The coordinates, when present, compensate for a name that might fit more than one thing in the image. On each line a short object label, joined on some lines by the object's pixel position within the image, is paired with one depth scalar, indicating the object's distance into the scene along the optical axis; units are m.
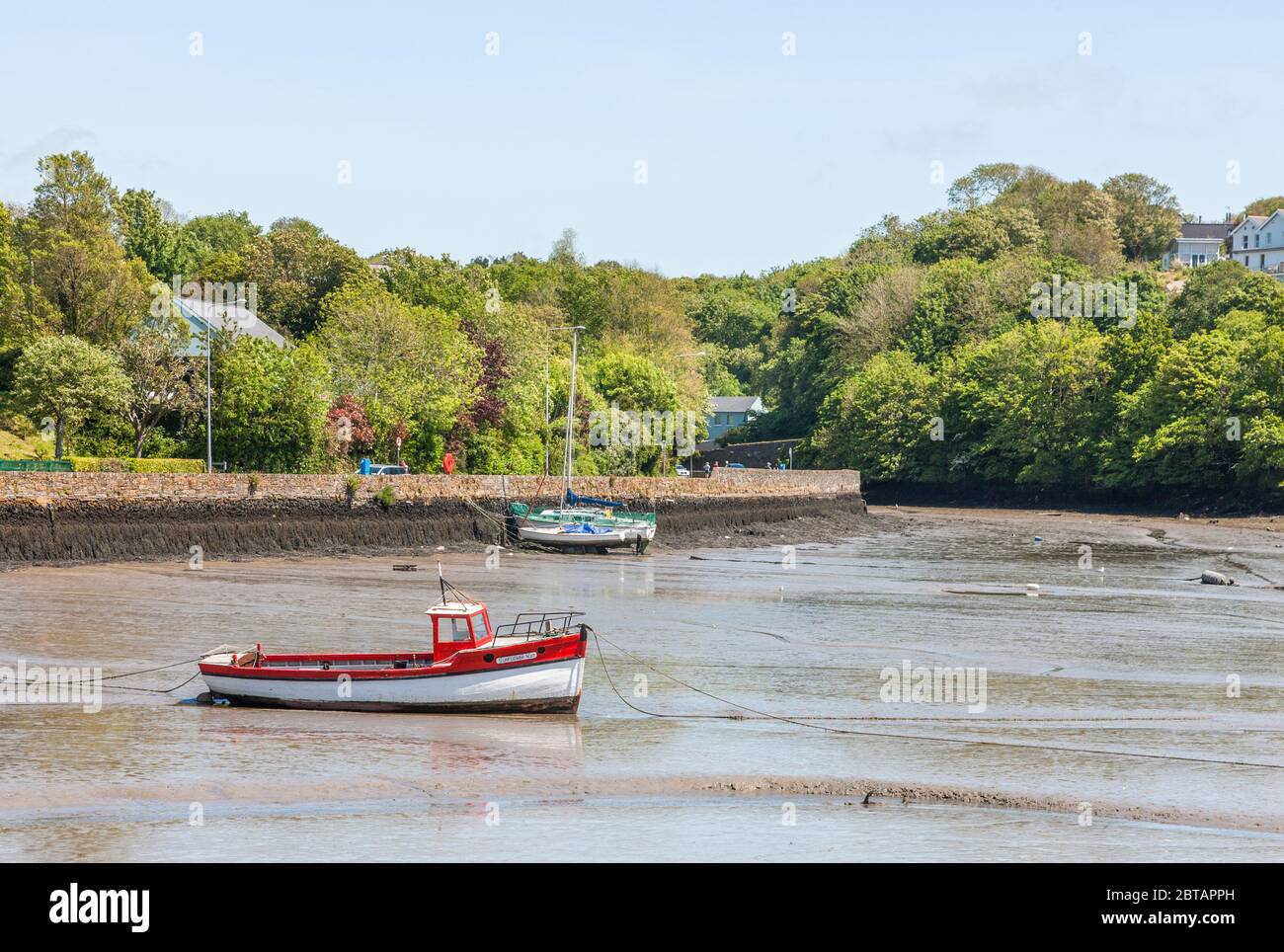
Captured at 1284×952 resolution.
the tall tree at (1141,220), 152.12
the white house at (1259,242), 153.12
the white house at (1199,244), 166.12
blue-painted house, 146.88
